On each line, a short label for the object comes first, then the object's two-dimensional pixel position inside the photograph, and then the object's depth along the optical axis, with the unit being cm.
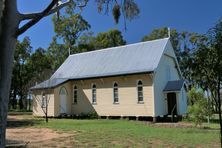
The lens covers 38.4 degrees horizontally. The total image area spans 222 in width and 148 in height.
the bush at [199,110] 1955
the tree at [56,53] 5353
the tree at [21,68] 5403
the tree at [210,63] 848
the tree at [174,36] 5393
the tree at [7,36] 474
